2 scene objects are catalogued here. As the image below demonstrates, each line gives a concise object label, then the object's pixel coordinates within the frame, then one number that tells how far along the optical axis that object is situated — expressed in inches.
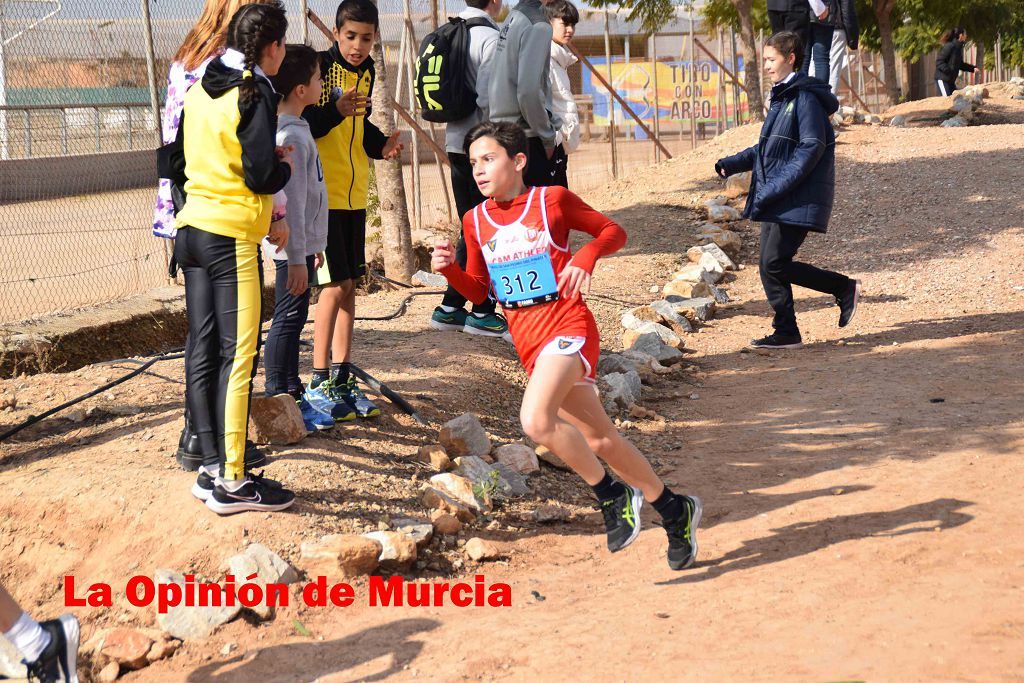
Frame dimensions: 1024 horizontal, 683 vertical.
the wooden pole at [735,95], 796.4
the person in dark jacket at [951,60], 866.1
